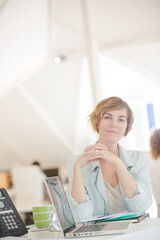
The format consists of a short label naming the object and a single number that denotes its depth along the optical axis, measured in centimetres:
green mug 209
